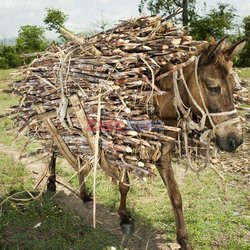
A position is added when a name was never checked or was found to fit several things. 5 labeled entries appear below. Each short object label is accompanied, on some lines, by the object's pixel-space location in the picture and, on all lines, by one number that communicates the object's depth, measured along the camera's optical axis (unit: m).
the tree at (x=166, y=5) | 32.55
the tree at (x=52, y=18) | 45.66
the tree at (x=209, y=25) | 32.81
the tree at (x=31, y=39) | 41.34
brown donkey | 3.39
